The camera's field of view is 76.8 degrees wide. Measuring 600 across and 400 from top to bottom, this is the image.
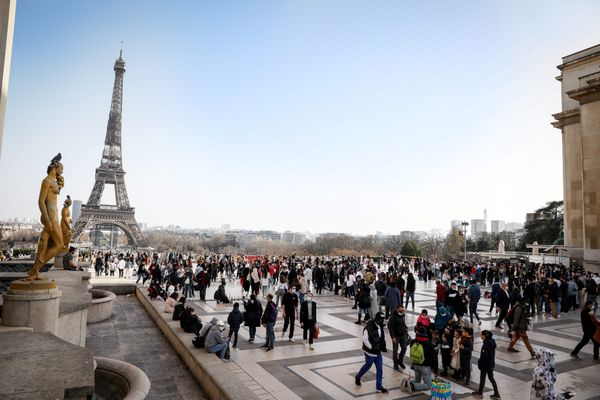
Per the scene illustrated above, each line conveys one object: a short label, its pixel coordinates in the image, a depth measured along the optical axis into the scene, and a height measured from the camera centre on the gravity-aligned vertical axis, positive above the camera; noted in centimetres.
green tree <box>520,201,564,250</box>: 5422 +262
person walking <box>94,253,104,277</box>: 2586 -251
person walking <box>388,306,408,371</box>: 811 -203
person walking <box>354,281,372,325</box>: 1170 -188
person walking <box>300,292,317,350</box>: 953 -206
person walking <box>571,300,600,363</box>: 913 -201
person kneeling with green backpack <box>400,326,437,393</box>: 681 -220
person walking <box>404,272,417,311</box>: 1485 -188
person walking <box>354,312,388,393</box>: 687 -203
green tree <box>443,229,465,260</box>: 5688 -92
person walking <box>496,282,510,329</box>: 1227 -198
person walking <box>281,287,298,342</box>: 1021 -199
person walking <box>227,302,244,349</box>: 916 -210
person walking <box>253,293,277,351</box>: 923 -213
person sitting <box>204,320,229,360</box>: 799 -233
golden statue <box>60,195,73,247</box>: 1066 +23
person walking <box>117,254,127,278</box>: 2552 -246
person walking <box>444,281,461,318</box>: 1124 -182
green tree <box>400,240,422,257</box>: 4880 -147
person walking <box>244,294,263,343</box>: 973 -203
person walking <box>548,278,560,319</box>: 1461 -208
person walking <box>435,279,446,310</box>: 1308 -183
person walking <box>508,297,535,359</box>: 916 -196
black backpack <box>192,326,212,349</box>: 830 -238
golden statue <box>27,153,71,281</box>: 679 +19
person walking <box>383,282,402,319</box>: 1118 -177
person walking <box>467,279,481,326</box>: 1252 -186
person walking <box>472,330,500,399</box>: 672 -215
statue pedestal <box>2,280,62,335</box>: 606 -125
